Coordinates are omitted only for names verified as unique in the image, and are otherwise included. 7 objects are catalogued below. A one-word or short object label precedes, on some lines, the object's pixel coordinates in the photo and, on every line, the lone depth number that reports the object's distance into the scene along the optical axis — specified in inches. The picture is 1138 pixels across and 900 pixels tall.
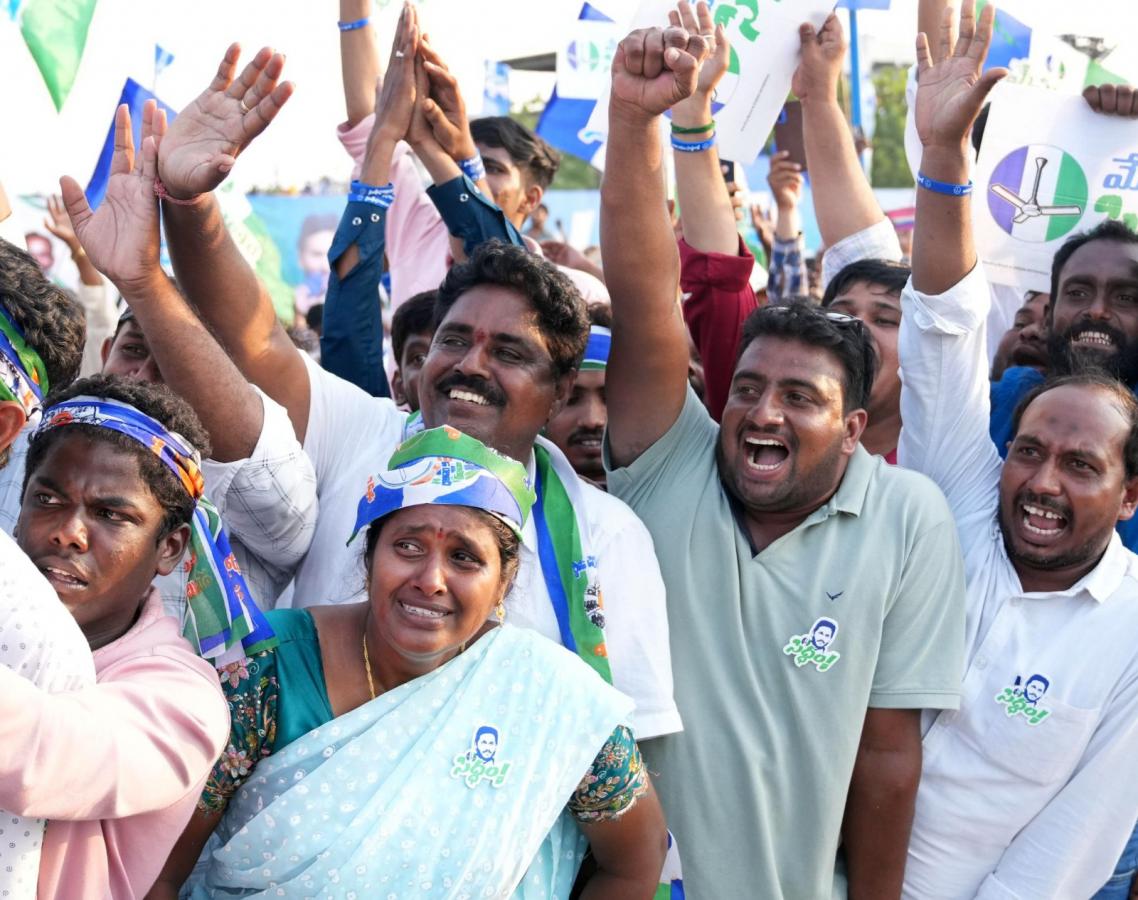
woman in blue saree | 92.5
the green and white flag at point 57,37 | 180.7
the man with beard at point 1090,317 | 148.3
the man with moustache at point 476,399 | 107.3
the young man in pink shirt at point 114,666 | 72.1
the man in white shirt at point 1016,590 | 115.6
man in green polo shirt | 112.3
